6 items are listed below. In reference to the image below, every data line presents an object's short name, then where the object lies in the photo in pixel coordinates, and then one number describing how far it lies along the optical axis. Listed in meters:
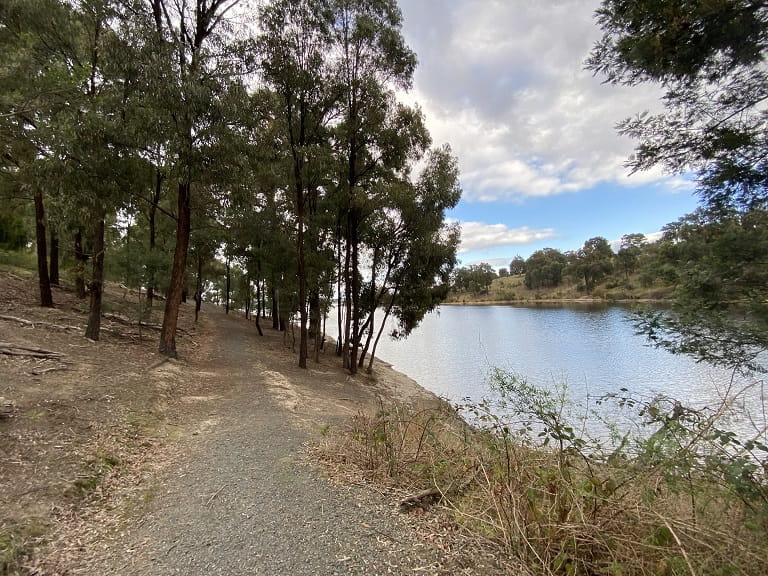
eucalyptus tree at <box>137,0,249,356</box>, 7.54
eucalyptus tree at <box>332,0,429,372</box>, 11.39
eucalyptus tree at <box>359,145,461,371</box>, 13.12
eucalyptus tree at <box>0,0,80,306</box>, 5.70
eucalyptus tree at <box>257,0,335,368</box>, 10.12
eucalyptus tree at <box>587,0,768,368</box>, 4.08
